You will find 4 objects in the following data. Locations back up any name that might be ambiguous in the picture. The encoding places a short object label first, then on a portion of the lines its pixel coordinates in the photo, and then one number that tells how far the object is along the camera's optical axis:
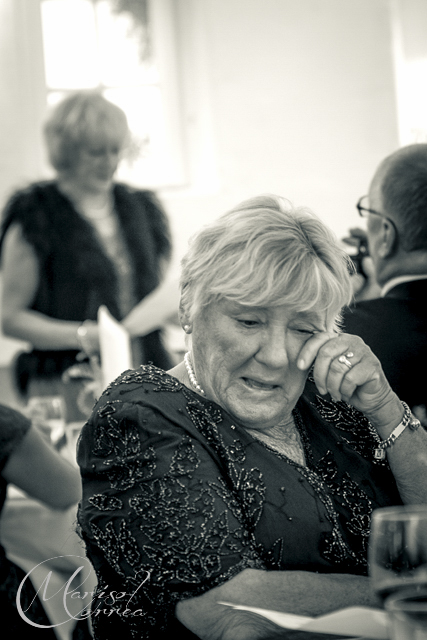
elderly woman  1.53
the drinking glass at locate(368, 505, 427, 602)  1.24
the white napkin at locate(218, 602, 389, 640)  1.32
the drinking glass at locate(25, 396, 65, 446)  2.37
